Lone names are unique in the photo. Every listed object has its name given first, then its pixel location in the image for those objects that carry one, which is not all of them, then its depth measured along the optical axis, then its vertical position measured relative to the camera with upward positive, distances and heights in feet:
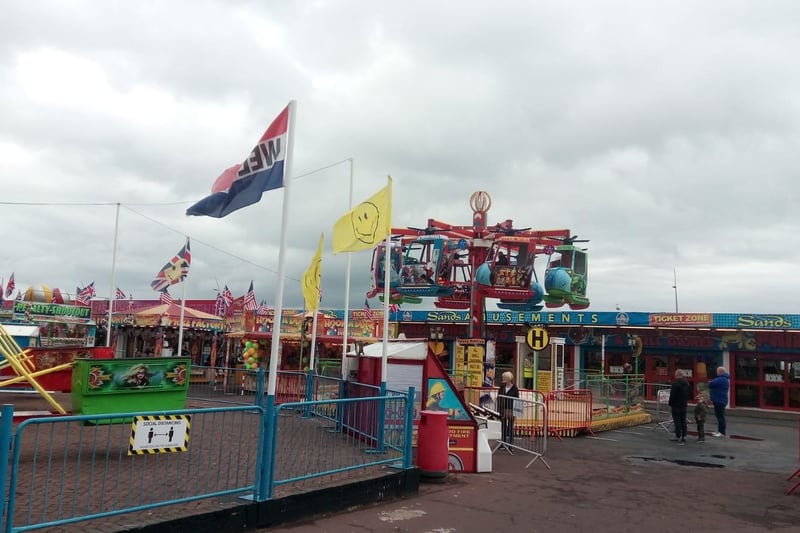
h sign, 55.01 +0.19
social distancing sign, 20.53 -3.72
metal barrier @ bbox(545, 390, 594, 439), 56.19 -6.53
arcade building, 92.31 -0.02
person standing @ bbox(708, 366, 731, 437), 53.57 -3.81
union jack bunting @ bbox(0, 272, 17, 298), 182.91 +10.21
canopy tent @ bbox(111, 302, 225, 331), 108.99 +1.42
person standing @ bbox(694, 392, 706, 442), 54.13 -6.05
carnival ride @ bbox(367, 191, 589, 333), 76.89 +9.75
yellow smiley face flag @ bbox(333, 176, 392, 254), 34.32 +6.16
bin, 32.55 -5.92
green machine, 30.45 -3.12
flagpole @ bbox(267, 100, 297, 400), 25.03 +2.94
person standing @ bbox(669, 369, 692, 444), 54.34 -4.96
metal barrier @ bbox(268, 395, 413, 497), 26.84 -6.01
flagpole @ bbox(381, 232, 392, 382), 33.06 +0.96
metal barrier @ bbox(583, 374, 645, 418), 62.08 -5.38
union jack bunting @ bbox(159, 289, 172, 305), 103.99 +4.79
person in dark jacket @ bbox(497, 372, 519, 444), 45.70 -4.93
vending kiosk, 36.14 -3.61
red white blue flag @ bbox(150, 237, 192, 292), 84.33 +7.79
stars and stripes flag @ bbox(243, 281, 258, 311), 93.39 +4.28
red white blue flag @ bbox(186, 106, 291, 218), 27.45 +7.08
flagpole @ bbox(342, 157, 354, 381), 48.65 +2.99
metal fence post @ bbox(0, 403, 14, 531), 16.21 -3.11
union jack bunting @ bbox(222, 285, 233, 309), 127.11 +6.68
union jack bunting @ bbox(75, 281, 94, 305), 143.73 +6.49
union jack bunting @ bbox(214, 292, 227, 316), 129.90 +4.62
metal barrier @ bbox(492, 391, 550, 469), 45.42 -7.21
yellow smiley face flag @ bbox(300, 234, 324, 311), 53.57 +4.26
